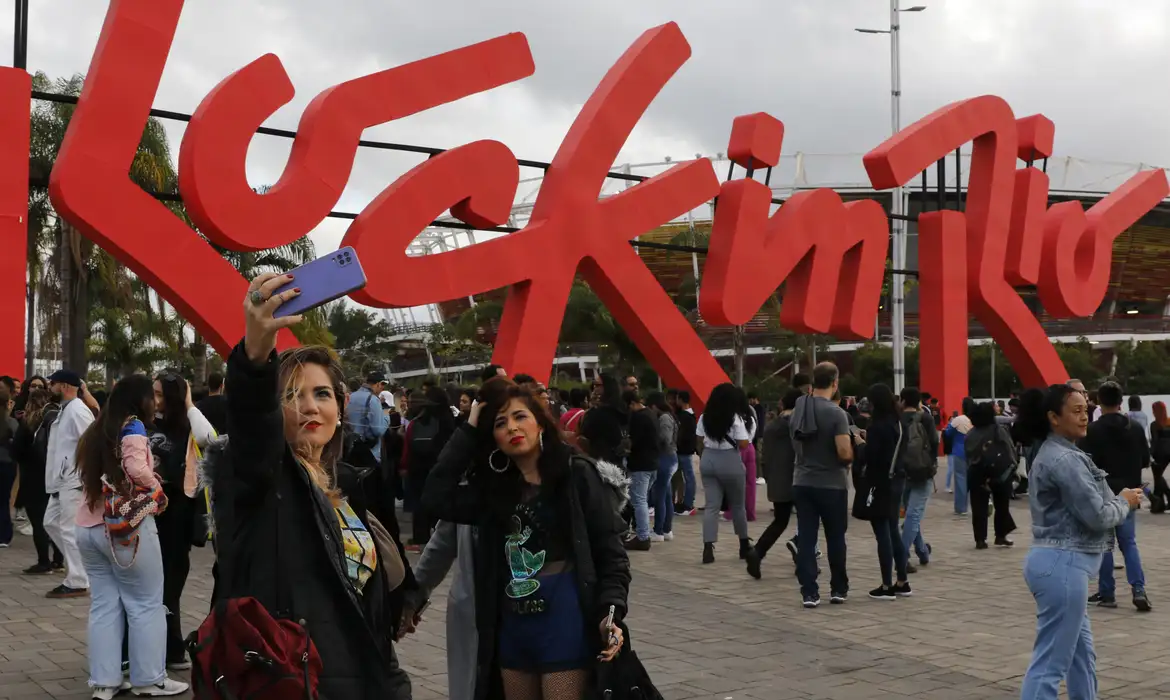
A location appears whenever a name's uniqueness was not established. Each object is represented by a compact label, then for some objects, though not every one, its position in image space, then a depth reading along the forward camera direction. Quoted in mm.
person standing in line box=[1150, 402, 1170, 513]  14461
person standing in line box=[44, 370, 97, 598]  7910
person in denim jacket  4715
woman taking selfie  2471
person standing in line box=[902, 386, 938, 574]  9750
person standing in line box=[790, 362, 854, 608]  8227
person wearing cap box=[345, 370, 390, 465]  12023
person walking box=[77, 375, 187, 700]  5727
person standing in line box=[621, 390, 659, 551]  11062
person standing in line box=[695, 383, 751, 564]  10359
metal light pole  23609
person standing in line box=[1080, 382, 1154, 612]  8203
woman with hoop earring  3561
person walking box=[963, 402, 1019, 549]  11250
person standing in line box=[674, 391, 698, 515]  13325
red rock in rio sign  10375
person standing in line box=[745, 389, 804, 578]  9620
